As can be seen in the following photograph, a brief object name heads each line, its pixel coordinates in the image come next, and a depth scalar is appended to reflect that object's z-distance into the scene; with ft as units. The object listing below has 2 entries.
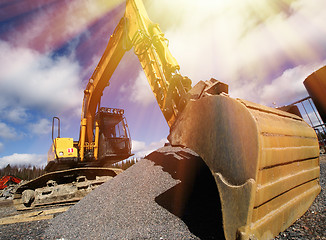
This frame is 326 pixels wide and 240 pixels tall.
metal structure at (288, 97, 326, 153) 21.57
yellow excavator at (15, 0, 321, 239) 4.43
